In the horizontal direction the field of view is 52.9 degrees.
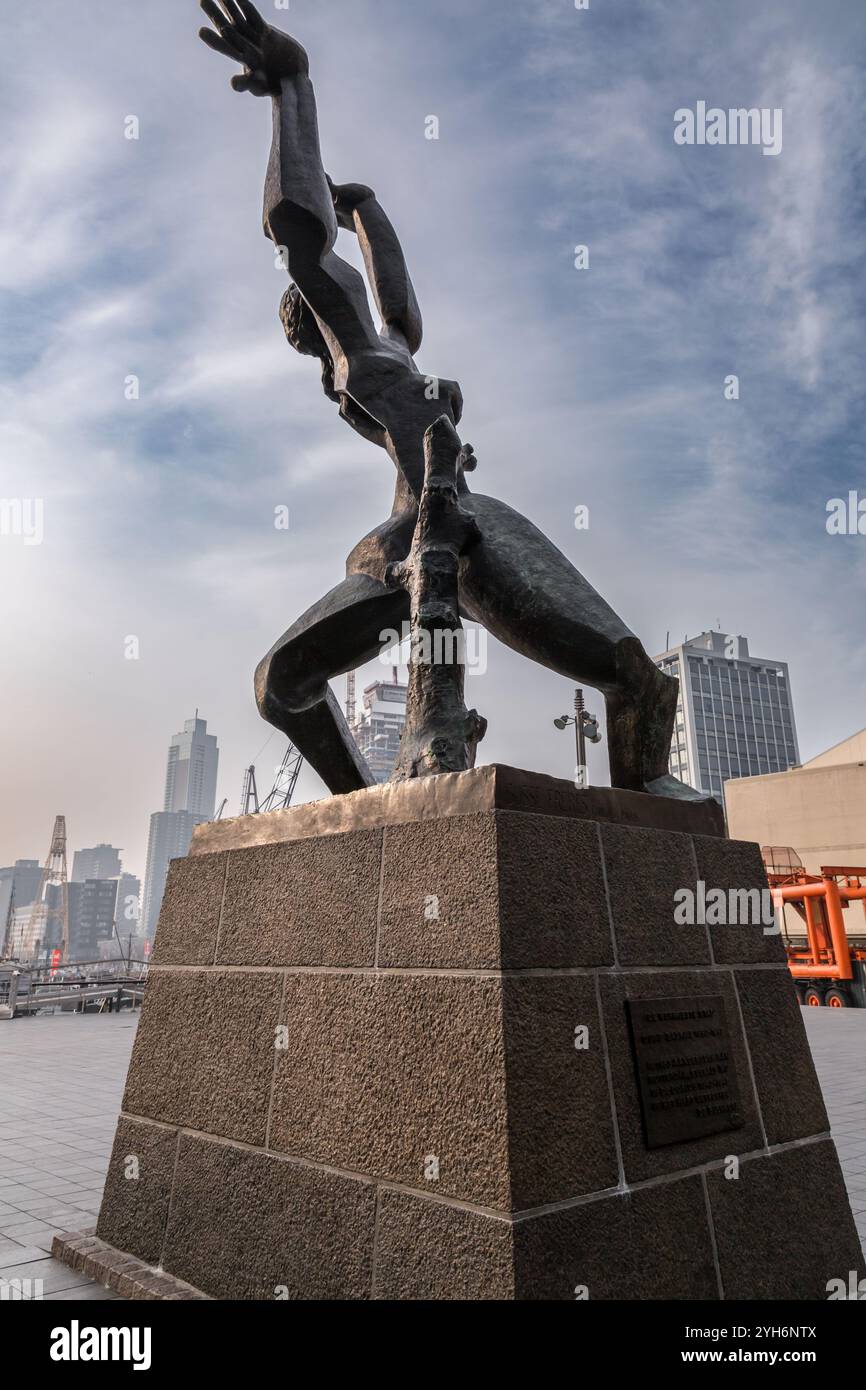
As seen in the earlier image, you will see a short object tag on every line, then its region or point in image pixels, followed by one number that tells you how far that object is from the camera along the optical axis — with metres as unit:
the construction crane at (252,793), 44.72
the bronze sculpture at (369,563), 3.95
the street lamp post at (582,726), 19.45
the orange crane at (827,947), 19.80
